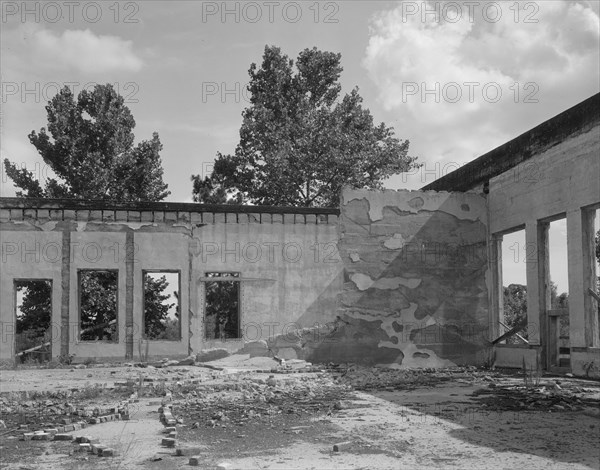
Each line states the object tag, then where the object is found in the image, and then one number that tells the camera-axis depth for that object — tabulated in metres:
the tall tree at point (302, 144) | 27.89
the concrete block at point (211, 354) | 17.45
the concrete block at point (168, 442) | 7.12
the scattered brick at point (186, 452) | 6.70
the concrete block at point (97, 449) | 6.72
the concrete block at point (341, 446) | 6.90
